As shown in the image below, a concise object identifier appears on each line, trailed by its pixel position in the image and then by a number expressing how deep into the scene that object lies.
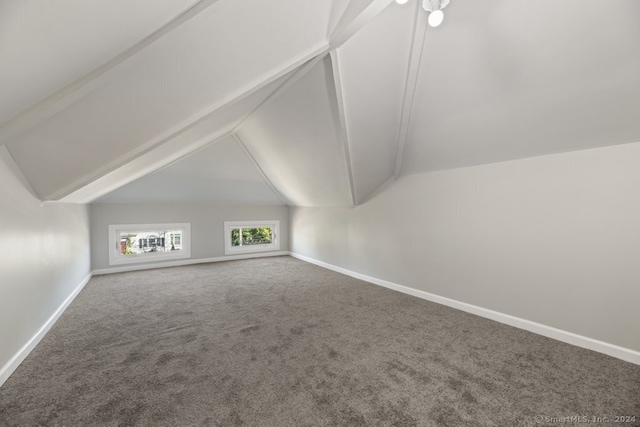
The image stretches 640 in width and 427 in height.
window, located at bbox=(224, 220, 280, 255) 5.88
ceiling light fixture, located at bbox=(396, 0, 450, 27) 1.50
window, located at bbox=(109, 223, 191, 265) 4.79
